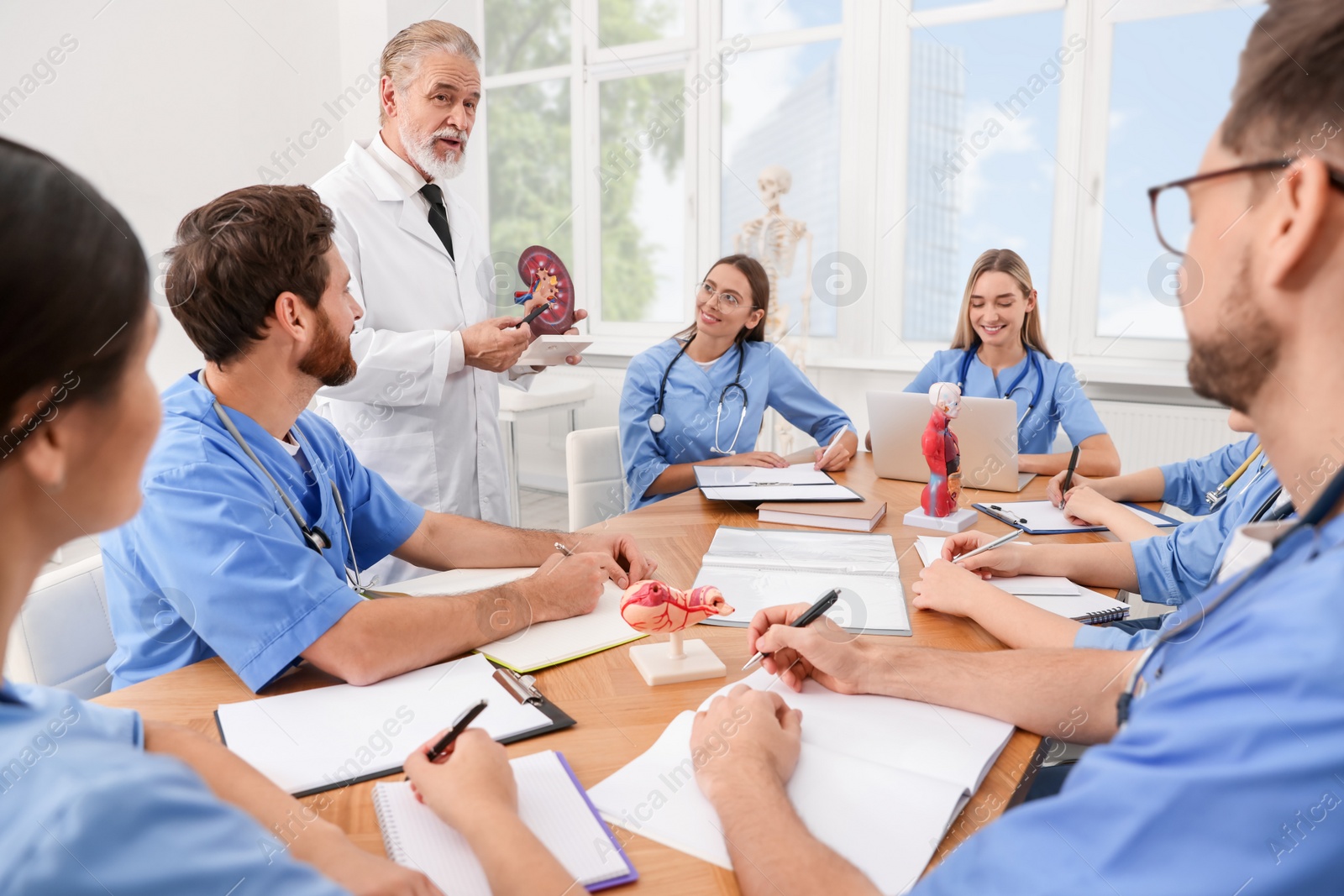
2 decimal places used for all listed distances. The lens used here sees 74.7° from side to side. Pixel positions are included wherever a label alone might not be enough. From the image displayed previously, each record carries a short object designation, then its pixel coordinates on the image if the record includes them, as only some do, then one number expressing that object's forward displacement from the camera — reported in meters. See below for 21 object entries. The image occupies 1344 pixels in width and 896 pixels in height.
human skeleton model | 4.38
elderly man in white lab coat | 2.30
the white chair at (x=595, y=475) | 2.79
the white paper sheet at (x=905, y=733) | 0.99
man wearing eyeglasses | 0.54
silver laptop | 2.27
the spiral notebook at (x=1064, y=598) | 1.48
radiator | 3.78
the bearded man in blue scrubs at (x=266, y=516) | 1.20
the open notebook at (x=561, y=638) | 1.28
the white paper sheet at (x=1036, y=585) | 1.57
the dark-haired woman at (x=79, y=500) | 0.49
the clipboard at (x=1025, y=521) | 1.96
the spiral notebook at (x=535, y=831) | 0.80
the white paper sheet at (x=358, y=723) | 0.99
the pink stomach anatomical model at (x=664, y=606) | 1.20
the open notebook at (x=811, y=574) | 1.45
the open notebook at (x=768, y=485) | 2.17
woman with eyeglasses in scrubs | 2.85
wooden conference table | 0.85
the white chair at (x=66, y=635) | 1.36
